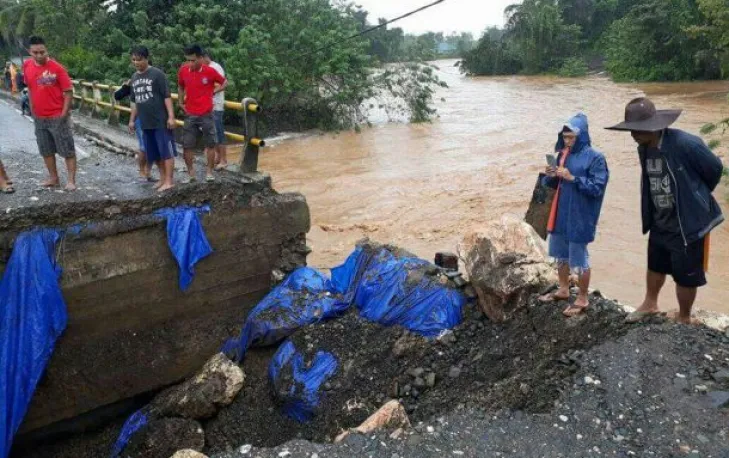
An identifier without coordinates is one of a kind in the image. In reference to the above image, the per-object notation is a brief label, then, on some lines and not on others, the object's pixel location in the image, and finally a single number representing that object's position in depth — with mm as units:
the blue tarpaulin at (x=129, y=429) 5102
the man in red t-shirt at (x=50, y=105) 5605
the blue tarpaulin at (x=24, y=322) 4816
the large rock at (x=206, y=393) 4984
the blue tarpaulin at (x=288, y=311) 5426
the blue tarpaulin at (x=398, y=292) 4934
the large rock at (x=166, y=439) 4730
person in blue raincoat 3998
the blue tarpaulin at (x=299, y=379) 4684
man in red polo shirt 6105
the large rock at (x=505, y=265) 4570
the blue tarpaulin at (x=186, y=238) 5578
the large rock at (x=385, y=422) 3568
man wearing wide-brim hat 3732
